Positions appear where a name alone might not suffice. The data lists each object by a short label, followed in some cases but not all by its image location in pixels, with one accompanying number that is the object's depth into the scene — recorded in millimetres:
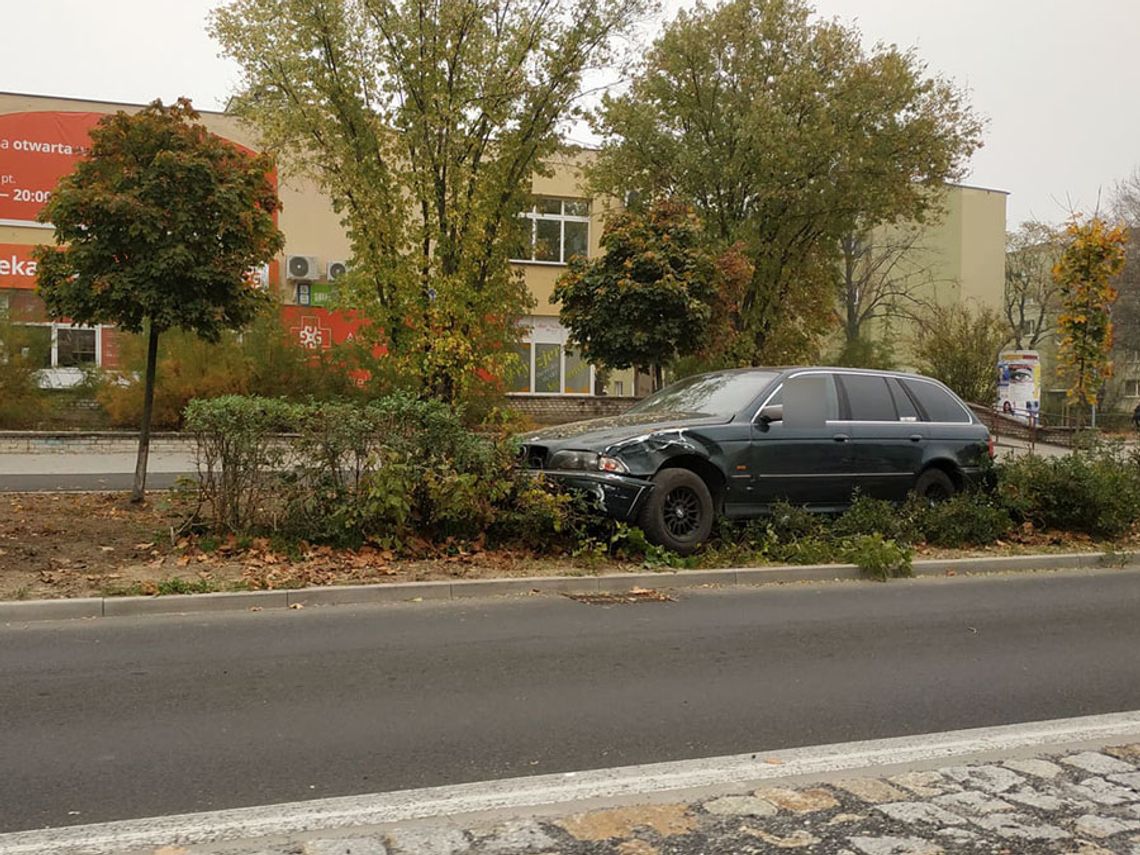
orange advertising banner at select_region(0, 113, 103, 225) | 28703
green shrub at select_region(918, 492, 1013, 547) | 10453
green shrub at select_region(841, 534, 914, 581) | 9227
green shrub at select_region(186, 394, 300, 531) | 8680
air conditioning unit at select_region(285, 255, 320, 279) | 30375
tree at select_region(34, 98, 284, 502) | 10336
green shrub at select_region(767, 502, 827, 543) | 9695
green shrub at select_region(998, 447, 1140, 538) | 11016
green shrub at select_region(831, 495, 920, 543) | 9961
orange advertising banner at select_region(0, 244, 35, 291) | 28484
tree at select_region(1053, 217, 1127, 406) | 24312
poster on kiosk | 30500
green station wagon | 9000
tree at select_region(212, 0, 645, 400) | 14172
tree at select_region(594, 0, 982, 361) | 21219
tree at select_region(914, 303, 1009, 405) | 32406
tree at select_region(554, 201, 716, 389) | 16766
